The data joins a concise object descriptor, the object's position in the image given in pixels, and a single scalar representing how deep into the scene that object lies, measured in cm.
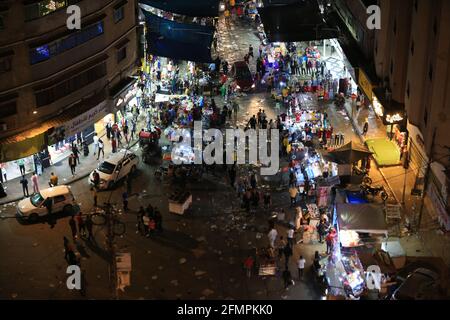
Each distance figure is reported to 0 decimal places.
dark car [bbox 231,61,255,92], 5903
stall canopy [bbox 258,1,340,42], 5801
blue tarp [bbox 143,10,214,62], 5528
